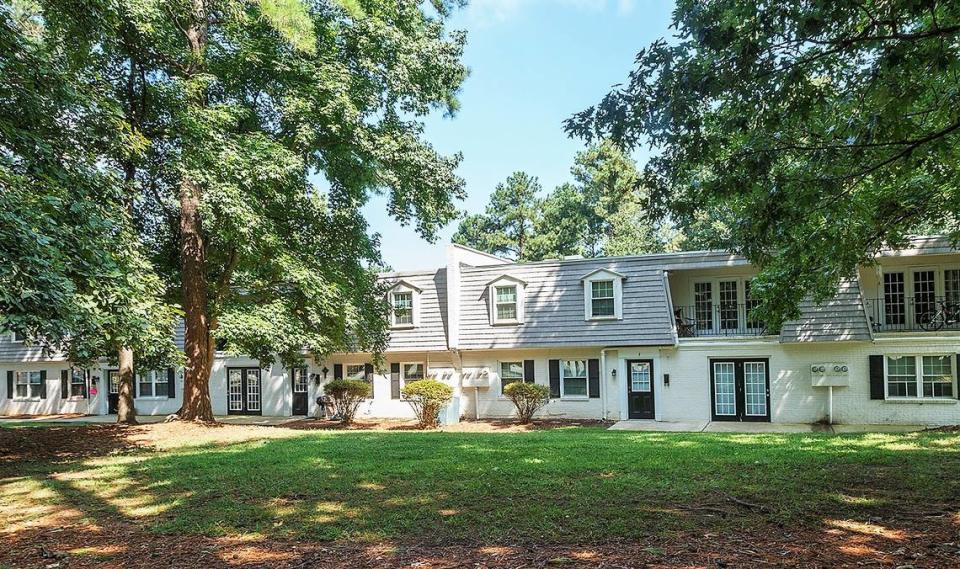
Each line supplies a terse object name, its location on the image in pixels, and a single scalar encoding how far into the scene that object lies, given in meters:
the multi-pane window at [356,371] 23.53
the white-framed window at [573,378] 21.05
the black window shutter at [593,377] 20.73
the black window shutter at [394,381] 23.23
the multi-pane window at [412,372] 23.08
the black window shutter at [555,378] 21.22
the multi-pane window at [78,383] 27.75
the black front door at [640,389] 20.09
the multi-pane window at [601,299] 20.86
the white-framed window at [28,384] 28.52
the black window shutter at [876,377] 18.03
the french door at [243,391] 25.11
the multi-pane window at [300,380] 24.45
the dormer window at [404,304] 22.89
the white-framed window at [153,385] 26.45
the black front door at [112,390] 27.31
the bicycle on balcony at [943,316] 18.91
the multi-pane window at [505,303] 21.86
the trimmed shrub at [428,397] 19.12
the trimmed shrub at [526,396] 19.84
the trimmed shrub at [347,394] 20.98
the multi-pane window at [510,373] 21.89
